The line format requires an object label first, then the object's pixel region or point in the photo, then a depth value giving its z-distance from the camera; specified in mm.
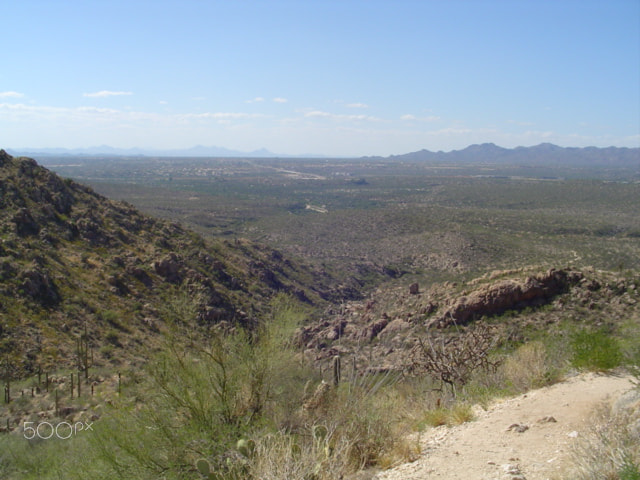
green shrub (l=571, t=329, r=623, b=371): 8211
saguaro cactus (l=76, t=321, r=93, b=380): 13616
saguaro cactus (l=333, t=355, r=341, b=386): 9354
